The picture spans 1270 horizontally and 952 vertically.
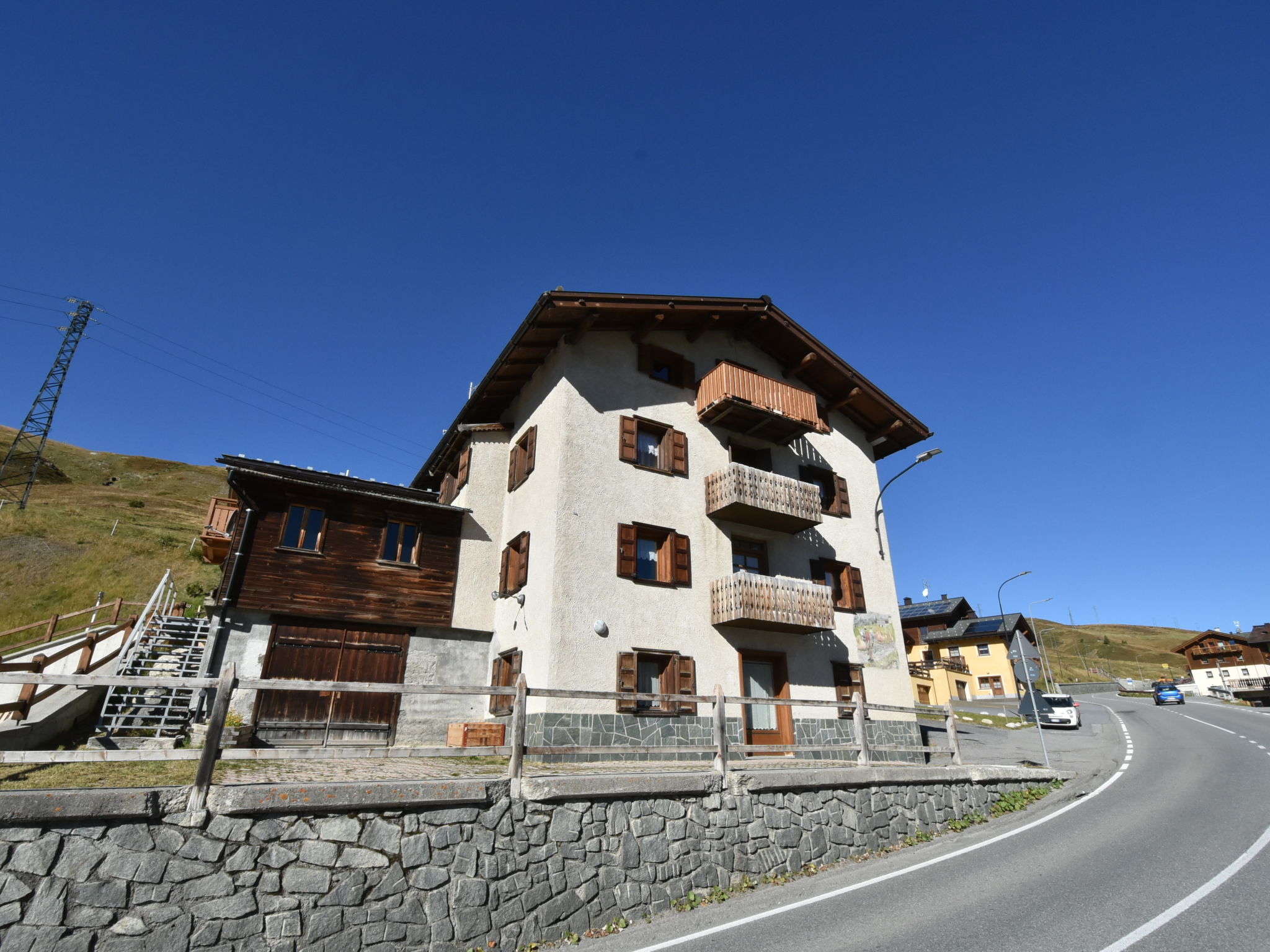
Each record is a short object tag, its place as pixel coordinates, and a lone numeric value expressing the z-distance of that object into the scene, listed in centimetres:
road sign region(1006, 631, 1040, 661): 1852
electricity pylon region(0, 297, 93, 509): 5331
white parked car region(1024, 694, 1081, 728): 3312
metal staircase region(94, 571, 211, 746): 1356
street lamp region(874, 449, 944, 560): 2005
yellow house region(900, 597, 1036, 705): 5256
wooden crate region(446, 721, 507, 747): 1541
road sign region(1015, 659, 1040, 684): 1884
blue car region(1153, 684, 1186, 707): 5025
